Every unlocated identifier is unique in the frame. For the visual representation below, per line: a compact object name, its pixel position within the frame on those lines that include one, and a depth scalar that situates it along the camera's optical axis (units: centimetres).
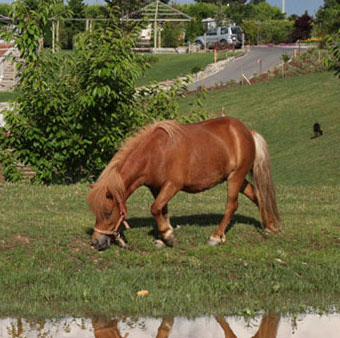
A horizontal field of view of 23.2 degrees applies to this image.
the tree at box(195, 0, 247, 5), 11896
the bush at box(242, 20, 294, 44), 9619
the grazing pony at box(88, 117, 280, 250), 1112
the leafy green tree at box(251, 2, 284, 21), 10921
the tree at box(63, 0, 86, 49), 9044
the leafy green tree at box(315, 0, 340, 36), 8540
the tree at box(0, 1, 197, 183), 1877
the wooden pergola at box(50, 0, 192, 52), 8425
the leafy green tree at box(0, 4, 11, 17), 9981
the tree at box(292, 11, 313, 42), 9688
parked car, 7900
